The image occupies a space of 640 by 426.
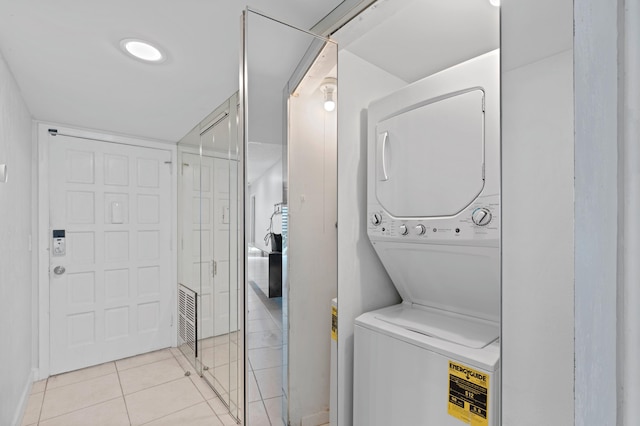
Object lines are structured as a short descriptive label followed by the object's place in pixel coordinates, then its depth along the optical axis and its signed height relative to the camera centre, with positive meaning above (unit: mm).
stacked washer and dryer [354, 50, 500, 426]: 1090 -165
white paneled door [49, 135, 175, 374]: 2895 -431
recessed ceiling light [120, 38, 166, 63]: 1566 +834
